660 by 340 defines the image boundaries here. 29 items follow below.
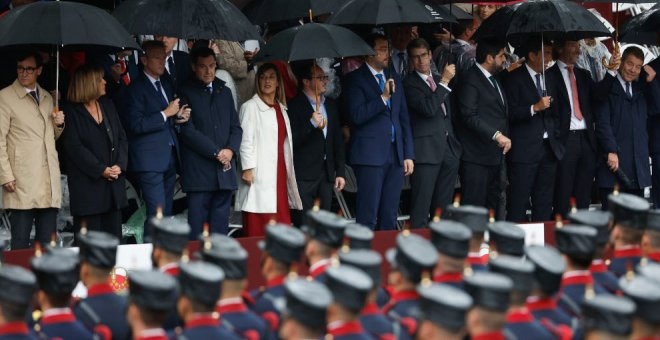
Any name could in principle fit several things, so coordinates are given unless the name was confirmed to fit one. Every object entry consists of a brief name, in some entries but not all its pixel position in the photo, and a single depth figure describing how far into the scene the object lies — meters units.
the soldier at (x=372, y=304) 15.34
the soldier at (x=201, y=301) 14.07
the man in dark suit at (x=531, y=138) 27.19
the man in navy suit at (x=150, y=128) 23.80
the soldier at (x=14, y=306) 14.05
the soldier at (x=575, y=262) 16.59
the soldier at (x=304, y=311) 13.36
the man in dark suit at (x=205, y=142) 24.25
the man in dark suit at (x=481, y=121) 26.67
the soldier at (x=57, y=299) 15.08
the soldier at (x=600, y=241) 17.92
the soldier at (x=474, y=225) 18.16
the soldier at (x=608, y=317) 13.66
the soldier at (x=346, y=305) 13.86
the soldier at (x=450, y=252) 16.37
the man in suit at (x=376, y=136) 25.50
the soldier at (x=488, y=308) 13.83
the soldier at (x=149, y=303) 14.02
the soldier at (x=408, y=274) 15.58
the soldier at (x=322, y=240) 16.83
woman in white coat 24.86
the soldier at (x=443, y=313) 13.40
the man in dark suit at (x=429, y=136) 25.89
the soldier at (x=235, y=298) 14.86
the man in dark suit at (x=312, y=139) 25.36
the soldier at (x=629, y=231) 18.62
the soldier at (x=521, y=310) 14.80
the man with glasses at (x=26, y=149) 22.37
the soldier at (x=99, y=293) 15.80
